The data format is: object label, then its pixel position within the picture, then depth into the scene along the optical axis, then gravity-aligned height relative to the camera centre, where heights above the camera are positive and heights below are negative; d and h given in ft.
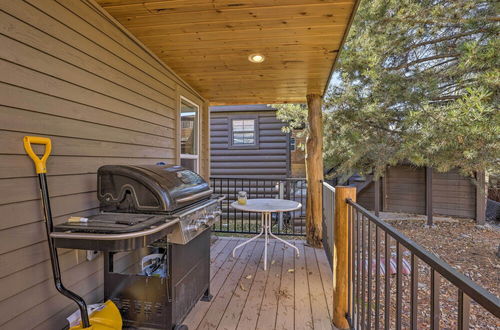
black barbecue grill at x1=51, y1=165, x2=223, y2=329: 4.67 -1.27
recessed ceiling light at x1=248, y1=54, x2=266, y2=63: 8.74 +3.38
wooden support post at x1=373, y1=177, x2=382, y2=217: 22.90 -3.31
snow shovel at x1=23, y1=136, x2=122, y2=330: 4.58 -0.90
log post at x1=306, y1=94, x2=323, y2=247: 12.55 -0.72
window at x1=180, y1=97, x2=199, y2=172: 12.03 +1.27
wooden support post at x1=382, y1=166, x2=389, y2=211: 24.98 -3.15
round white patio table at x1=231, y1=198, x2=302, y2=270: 9.74 -1.82
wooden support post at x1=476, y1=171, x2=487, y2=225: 21.11 -3.93
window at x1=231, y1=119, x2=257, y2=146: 23.21 +2.39
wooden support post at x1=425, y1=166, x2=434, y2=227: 21.39 -3.23
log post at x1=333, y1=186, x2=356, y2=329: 6.48 -2.41
